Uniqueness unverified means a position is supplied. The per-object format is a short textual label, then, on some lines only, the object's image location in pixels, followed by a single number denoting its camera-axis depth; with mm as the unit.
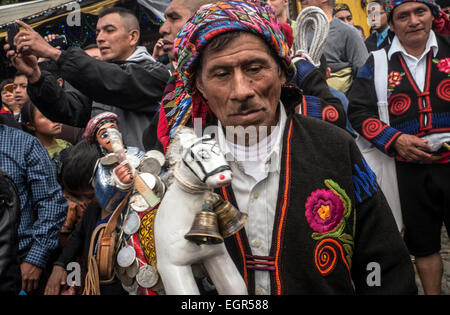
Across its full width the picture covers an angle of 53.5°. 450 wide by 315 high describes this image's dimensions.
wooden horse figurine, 1331
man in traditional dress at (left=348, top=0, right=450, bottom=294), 3416
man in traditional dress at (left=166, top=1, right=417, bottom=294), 1593
